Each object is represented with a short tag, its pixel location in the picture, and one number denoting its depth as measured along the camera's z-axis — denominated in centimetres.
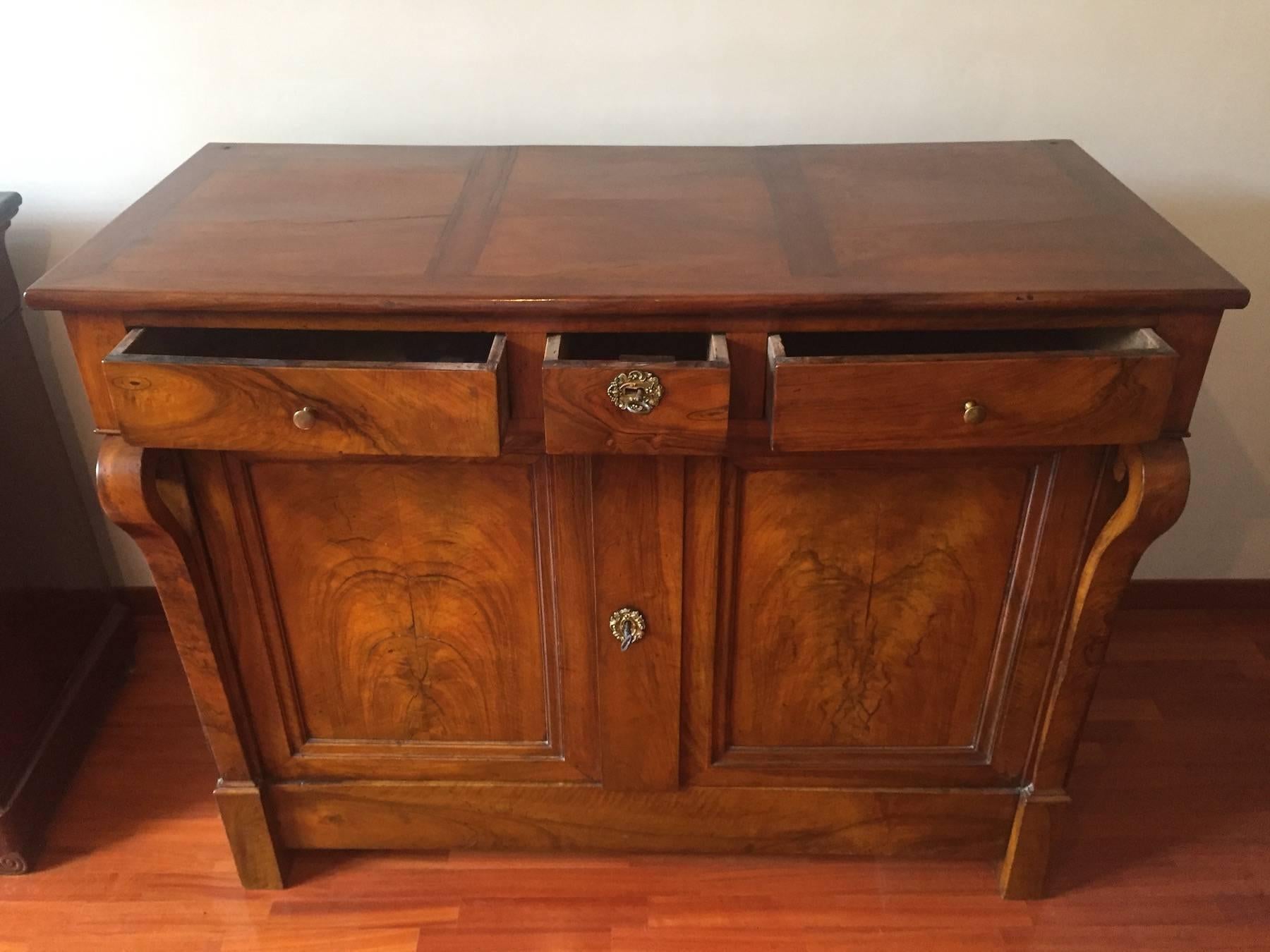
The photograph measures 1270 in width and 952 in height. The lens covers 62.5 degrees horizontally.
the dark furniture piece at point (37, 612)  142
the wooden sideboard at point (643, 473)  98
